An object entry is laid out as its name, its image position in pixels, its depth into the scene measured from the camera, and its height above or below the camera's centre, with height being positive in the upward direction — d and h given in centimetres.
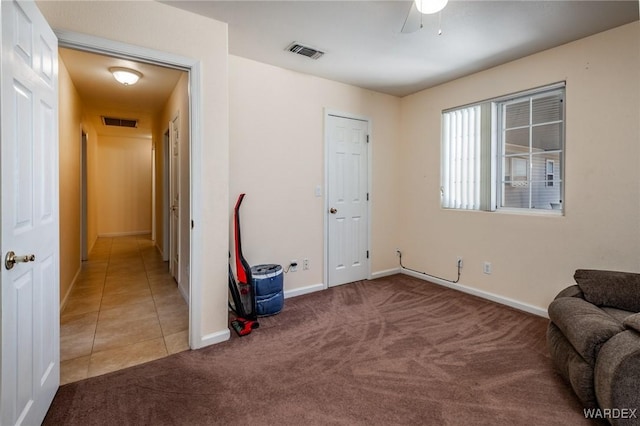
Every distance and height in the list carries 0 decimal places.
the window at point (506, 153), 307 +58
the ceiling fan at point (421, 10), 179 +114
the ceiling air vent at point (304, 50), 287 +147
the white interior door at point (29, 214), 128 -4
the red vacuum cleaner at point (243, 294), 283 -80
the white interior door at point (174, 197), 389 +12
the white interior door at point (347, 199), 384 +8
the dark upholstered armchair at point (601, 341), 148 -72
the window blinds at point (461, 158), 366 +58
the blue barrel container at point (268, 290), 295 -80
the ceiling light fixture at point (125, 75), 332 +142
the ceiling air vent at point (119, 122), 586 +163
